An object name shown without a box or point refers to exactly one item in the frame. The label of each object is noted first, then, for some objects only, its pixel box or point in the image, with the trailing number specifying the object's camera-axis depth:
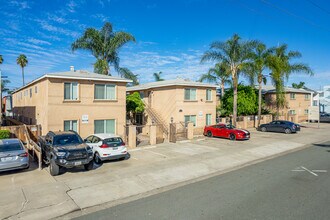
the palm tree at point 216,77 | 37.22
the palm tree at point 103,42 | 29.17
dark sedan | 28.45
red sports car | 22.31
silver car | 11.01
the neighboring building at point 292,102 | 41.34
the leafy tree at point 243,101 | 33.28
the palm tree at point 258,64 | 29.09
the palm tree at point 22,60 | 54.44
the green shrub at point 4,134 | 15.85
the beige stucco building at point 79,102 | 17.39
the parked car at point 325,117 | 44.71
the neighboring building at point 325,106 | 63.87
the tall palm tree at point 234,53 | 28.47
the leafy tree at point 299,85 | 75.64
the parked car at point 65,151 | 11.24
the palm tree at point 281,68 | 31.31
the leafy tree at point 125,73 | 30.27
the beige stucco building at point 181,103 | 25.02
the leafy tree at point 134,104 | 25.36
